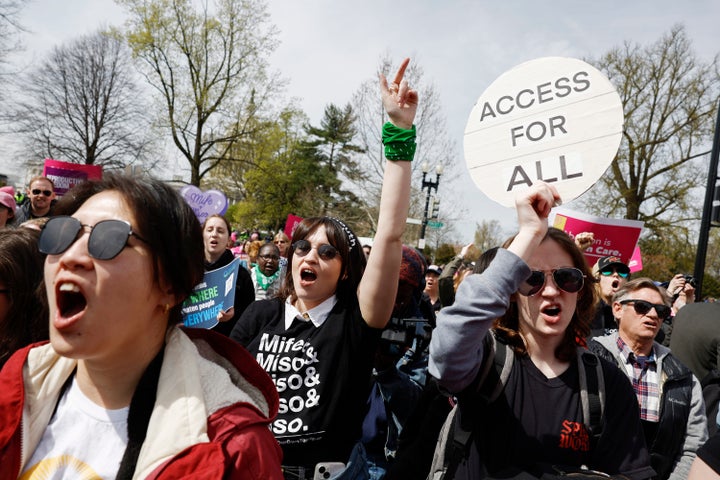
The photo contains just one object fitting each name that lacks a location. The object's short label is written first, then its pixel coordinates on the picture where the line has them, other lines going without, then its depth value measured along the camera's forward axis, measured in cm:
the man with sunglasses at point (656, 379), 262
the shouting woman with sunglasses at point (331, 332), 203
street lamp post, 1677
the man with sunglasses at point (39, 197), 562
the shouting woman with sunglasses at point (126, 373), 114
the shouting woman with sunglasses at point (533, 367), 154
